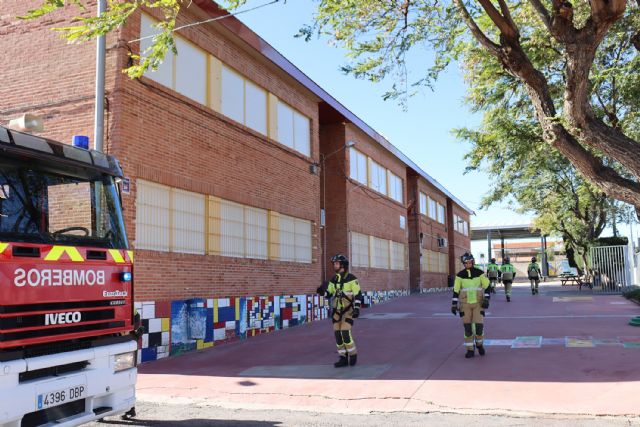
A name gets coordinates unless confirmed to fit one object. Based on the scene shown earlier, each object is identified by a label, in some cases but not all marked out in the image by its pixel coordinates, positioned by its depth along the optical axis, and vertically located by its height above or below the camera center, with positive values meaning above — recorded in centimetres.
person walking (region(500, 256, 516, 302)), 2253 -33
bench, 2896 -88
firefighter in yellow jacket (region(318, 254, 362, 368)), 937 -63
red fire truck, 441 -12
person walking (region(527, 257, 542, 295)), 2609 -39
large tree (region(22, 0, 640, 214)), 842 +357
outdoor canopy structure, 5488 +340
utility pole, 998 +313
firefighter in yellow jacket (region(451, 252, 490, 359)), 986 -61
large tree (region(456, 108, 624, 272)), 2780 +344
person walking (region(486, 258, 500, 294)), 2447 -18
